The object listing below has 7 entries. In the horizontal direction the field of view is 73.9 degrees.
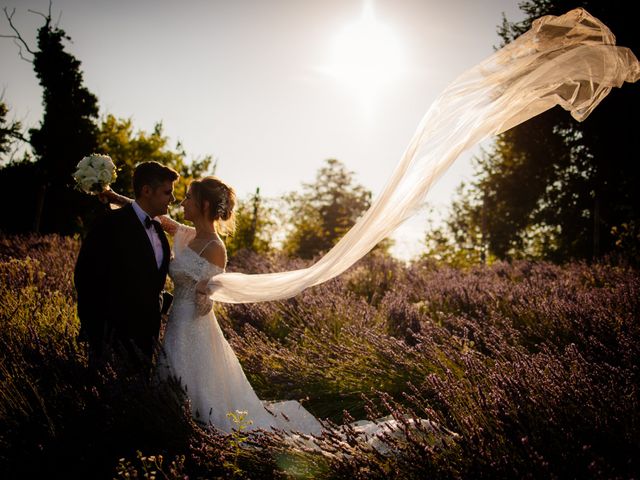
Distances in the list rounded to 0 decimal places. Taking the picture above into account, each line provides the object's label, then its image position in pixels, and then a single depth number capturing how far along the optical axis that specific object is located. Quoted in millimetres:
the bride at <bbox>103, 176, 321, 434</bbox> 2855
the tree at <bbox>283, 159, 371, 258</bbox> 40031
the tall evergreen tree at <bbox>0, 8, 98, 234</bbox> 19016
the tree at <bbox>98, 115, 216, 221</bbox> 19766
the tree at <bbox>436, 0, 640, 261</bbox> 12914
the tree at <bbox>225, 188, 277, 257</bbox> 12818
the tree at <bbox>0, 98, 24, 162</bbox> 15927
